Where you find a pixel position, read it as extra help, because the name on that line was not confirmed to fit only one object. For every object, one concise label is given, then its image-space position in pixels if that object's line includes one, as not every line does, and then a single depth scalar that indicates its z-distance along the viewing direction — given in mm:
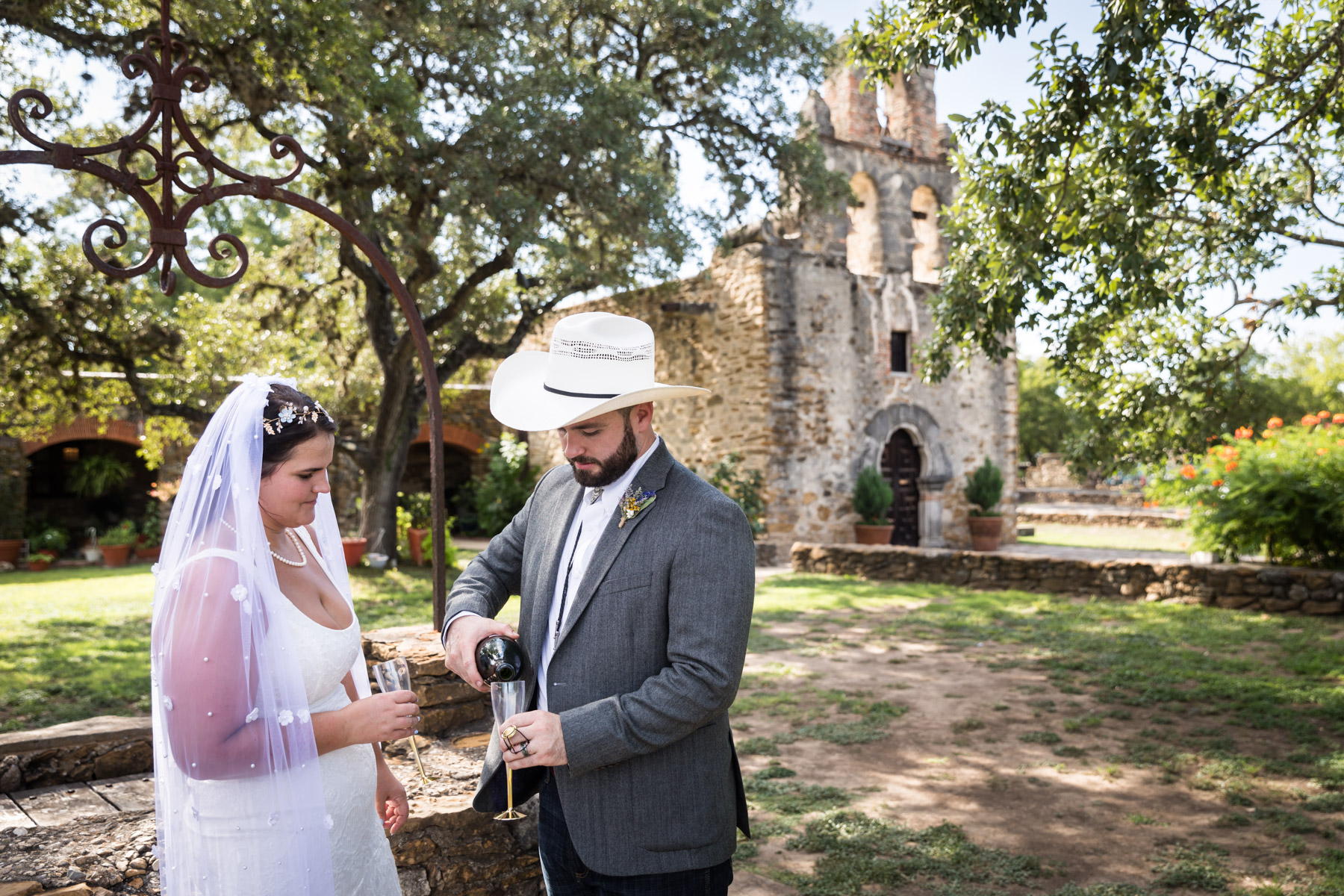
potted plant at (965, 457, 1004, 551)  16109
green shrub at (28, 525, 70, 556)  14156
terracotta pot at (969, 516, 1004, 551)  16078
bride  1746
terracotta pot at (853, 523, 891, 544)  14523
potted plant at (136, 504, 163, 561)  14609
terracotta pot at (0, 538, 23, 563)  13344
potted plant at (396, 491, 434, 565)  12953
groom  1804
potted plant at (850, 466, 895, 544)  14547
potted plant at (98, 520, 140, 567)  13875
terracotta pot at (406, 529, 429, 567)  12875
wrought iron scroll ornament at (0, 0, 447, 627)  2977
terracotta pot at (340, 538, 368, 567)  11727
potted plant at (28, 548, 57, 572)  13531
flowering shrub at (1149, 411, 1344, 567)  9328
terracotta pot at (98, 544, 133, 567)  13859
